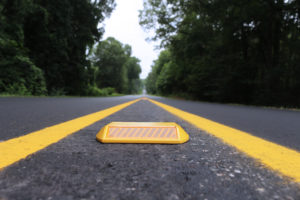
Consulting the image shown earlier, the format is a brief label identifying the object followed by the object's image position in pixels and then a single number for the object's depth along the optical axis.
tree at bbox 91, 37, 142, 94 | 32.51
